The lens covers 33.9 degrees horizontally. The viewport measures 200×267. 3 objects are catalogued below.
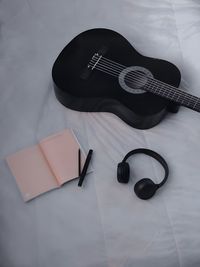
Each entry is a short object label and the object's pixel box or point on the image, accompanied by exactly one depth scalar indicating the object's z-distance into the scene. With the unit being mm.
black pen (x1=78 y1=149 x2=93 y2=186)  882
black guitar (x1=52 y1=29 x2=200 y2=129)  941
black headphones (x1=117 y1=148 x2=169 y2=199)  836
